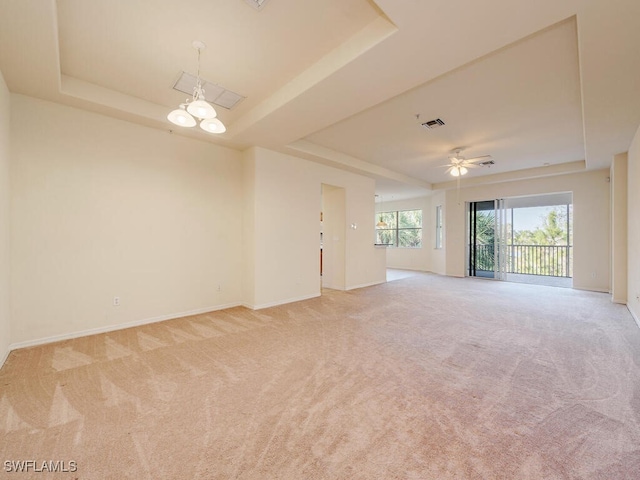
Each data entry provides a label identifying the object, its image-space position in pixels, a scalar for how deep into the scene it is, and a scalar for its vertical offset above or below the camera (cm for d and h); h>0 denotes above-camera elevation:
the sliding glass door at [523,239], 809 -14
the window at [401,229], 1059 +29
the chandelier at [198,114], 246 +116
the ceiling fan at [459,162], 582 +158
